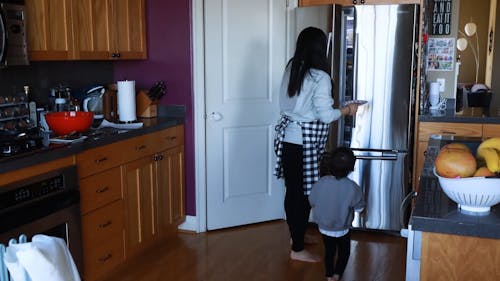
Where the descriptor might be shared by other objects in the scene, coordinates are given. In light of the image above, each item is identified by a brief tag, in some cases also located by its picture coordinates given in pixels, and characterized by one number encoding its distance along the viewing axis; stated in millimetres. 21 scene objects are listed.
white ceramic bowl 1444
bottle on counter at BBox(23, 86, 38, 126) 3083
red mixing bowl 2979
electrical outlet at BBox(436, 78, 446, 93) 4188
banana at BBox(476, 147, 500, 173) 1499
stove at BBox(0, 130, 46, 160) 2430
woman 3186
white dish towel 1234
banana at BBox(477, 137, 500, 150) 1697
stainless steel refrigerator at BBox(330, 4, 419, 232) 3686
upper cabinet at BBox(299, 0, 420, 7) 3770
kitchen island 1429
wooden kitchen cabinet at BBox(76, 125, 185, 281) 2908
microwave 2545
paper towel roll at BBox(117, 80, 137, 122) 3594
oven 2303
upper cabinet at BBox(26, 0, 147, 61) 2891
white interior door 3865
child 2863
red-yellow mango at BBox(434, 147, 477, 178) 1479
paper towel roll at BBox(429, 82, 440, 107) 4086
